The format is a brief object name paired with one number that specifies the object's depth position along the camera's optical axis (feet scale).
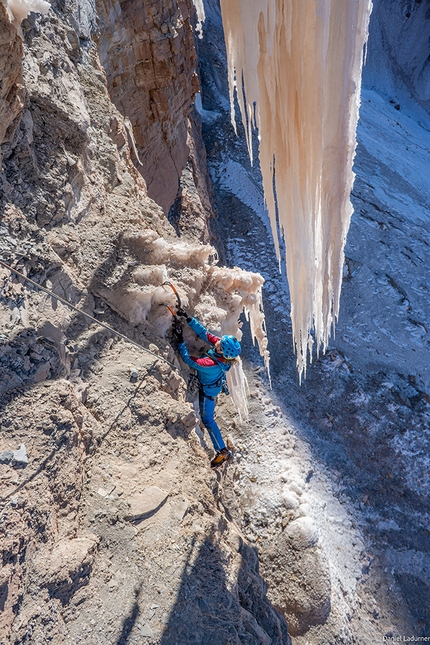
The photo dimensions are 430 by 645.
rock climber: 13.50
